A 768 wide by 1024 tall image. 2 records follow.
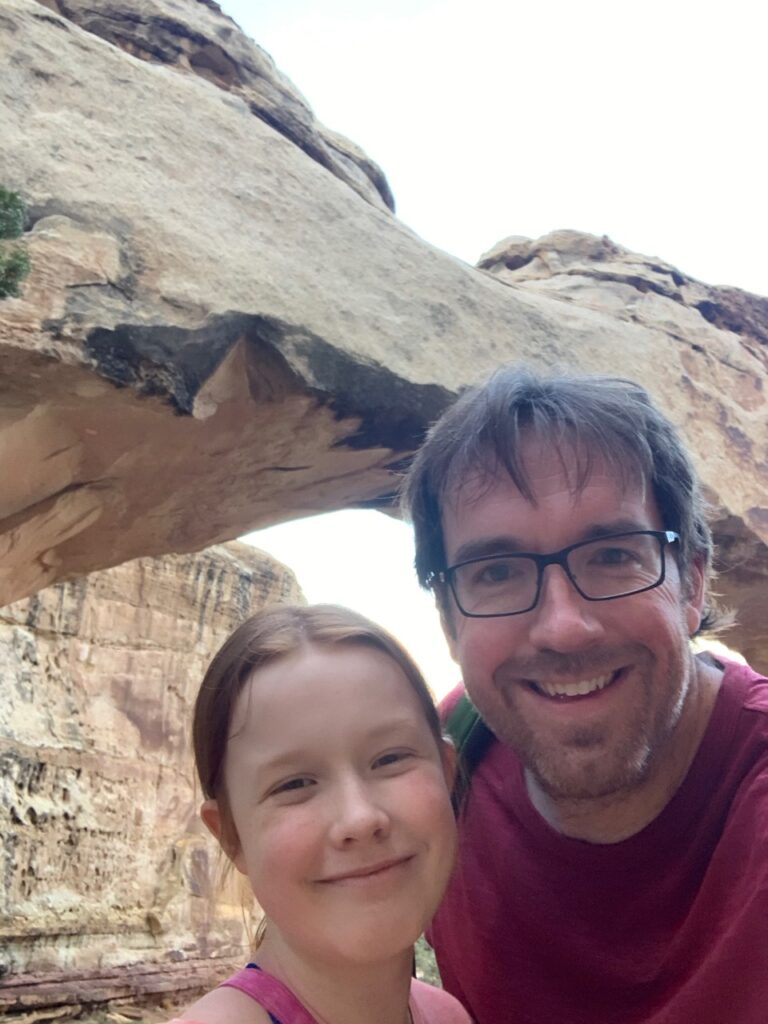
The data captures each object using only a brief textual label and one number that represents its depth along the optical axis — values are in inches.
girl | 44.3
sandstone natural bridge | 85.5
